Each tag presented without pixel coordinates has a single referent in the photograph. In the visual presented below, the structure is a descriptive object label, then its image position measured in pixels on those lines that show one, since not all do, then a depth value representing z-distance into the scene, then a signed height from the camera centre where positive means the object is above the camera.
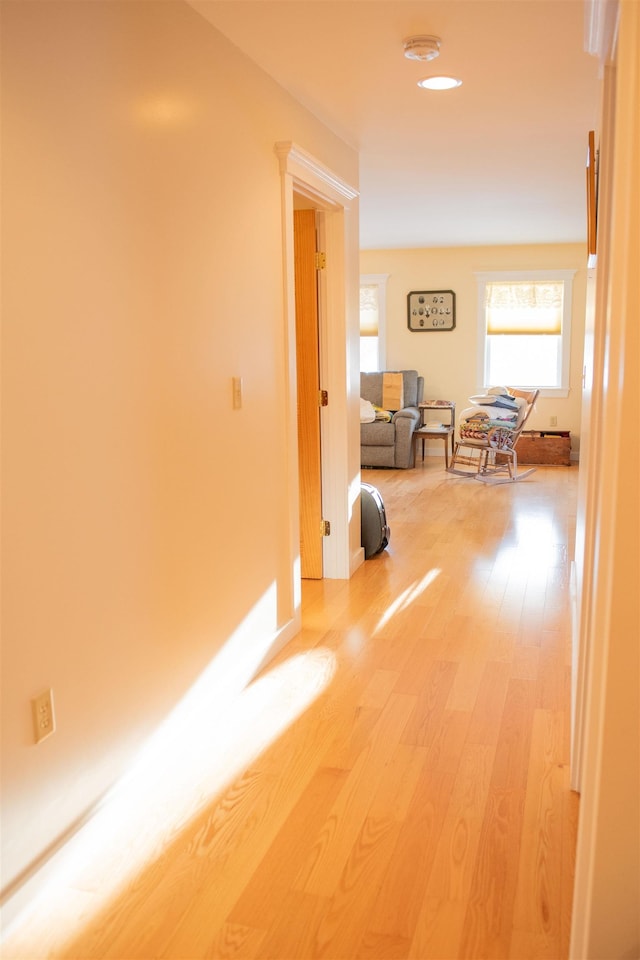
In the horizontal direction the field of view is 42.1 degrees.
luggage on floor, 4.93 -1.09
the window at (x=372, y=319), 9.33 +0.20
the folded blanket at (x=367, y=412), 8.11 -0.73
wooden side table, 8.40 -0.95
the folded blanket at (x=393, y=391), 8.91 -0.58
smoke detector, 2.81 +0.98
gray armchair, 8.40 -1.05
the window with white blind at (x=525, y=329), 8.92 +0.05
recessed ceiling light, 3.24 +0.98
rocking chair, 7.88 -1.07
